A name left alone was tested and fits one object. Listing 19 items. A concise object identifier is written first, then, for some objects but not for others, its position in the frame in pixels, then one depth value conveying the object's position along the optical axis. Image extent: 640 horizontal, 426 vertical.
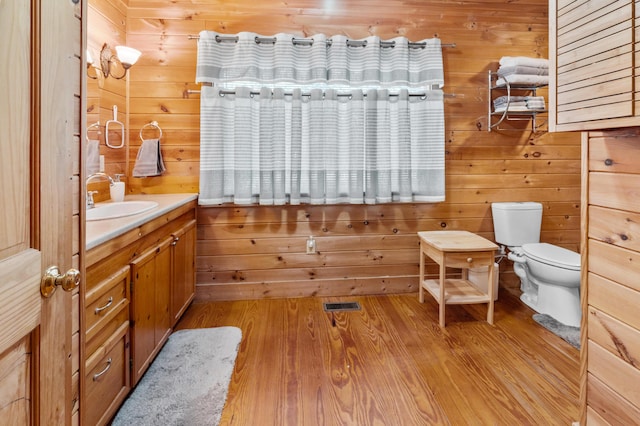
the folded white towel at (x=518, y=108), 2.75
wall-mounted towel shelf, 2.79
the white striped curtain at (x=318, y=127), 2.61
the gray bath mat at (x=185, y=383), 1.51
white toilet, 2.37
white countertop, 1.21
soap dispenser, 2.29
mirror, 2.13
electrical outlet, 2.86
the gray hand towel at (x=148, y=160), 2.59
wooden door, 0.58
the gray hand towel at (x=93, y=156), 2.13
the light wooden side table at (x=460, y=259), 2.33
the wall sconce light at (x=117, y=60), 2.27
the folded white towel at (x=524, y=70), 2.68
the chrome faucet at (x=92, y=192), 1.96
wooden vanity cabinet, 1.24
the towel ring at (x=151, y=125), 2.68
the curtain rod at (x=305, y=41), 2.61
